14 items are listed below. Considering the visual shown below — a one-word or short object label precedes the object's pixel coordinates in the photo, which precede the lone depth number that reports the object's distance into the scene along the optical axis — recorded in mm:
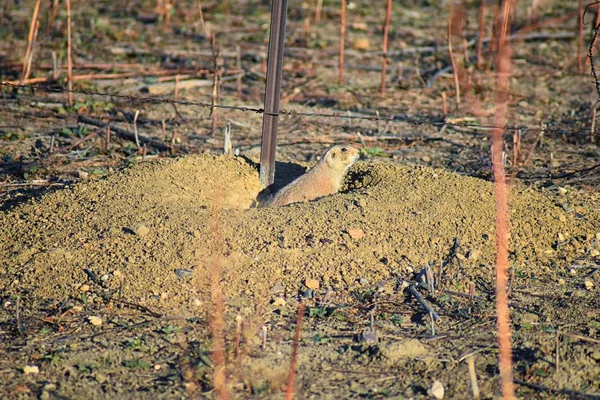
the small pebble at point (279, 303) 8484
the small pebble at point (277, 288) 8680
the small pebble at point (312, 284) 8805
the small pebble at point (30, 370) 7176
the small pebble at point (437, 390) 6908
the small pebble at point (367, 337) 7828
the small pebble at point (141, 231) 9156
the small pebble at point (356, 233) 9375
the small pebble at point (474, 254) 9539
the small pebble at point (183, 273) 8641
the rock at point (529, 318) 8273
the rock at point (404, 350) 7543
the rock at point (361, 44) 20831
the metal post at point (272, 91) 10180
